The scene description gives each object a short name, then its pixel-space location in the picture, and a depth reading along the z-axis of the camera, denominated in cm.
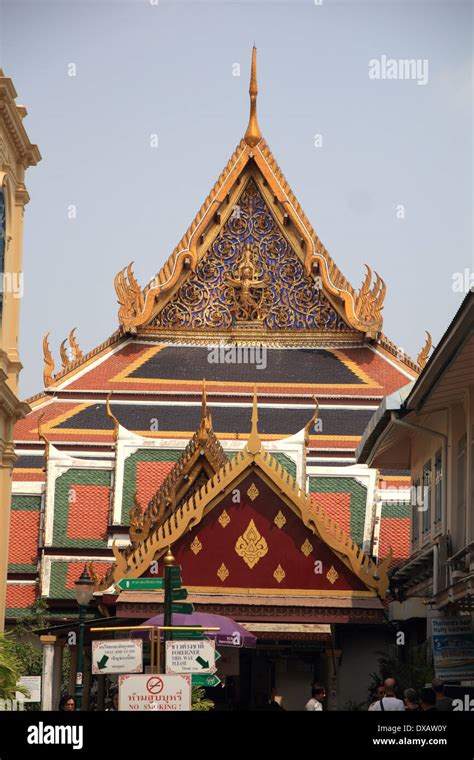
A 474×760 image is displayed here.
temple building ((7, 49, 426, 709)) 2409
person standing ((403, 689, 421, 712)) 1518
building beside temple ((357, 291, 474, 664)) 1828
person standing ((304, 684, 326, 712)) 1980
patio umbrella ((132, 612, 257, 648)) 2138
